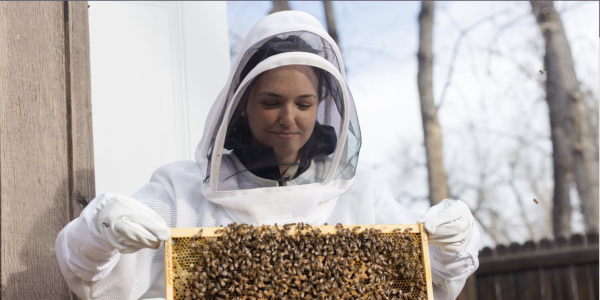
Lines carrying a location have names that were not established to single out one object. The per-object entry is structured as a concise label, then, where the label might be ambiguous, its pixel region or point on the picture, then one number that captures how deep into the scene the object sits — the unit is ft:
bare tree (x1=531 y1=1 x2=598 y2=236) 33.85
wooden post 10.12
